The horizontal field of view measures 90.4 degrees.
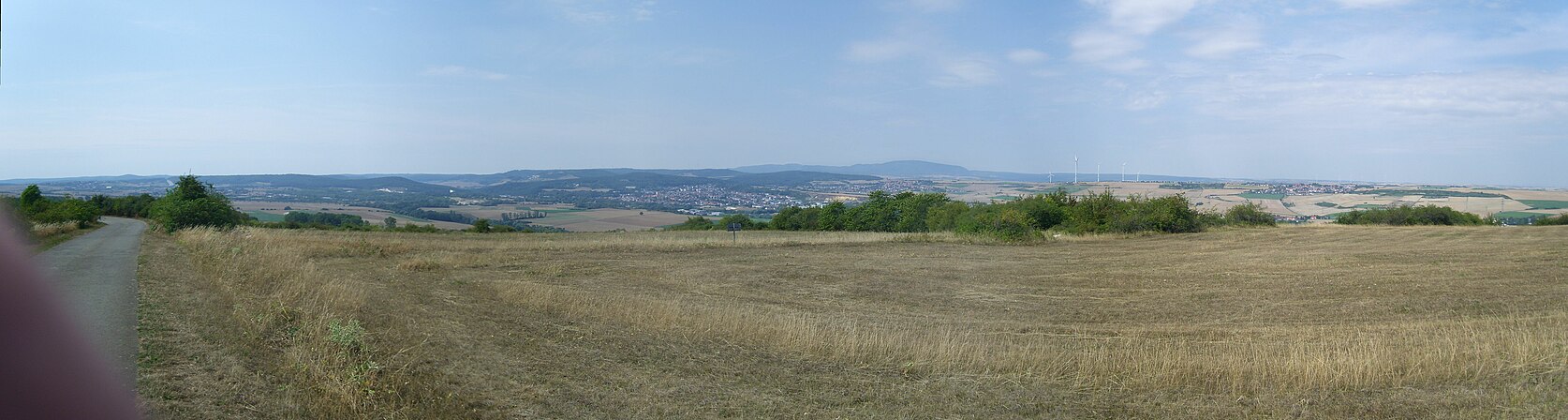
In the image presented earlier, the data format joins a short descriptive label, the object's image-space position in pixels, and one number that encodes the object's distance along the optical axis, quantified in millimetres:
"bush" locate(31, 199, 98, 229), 28686
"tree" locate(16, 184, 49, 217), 27192
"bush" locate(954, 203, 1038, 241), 35000
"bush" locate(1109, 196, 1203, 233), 38188
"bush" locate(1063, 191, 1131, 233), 39000
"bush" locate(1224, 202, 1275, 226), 43156
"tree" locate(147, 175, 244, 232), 31031
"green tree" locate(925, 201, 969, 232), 45250
